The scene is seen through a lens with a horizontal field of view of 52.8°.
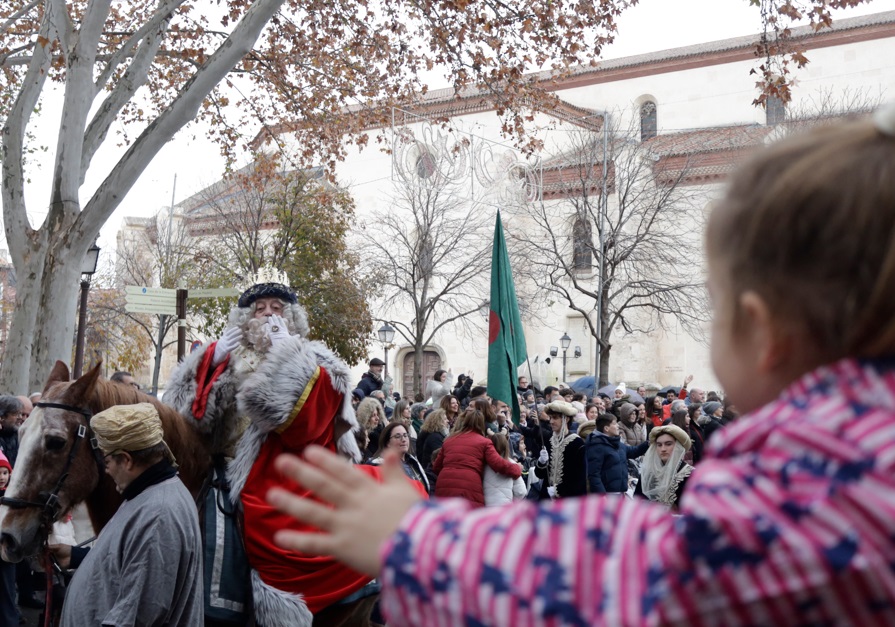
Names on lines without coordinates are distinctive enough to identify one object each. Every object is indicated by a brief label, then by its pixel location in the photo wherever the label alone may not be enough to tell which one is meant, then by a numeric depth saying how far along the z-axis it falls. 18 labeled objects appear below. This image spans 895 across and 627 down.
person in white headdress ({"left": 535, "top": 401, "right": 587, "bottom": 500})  10.27
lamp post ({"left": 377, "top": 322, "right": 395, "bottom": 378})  29.38
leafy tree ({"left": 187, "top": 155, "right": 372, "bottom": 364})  26.80
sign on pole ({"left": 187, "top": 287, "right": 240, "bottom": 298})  10.13
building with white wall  38.41
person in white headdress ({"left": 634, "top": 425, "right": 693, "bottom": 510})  9.12
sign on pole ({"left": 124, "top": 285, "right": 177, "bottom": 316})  11.56
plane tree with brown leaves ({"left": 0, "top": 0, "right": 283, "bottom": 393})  11.04
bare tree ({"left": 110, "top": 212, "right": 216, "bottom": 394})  30.78
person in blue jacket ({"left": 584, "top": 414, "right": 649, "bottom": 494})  9.90
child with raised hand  0.79
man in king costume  4.70
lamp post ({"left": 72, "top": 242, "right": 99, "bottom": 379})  13.30
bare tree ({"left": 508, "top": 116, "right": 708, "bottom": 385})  31.31
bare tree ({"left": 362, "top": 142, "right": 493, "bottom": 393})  35.09
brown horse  4.30
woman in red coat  9.47
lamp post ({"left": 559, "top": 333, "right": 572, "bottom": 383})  35.59
